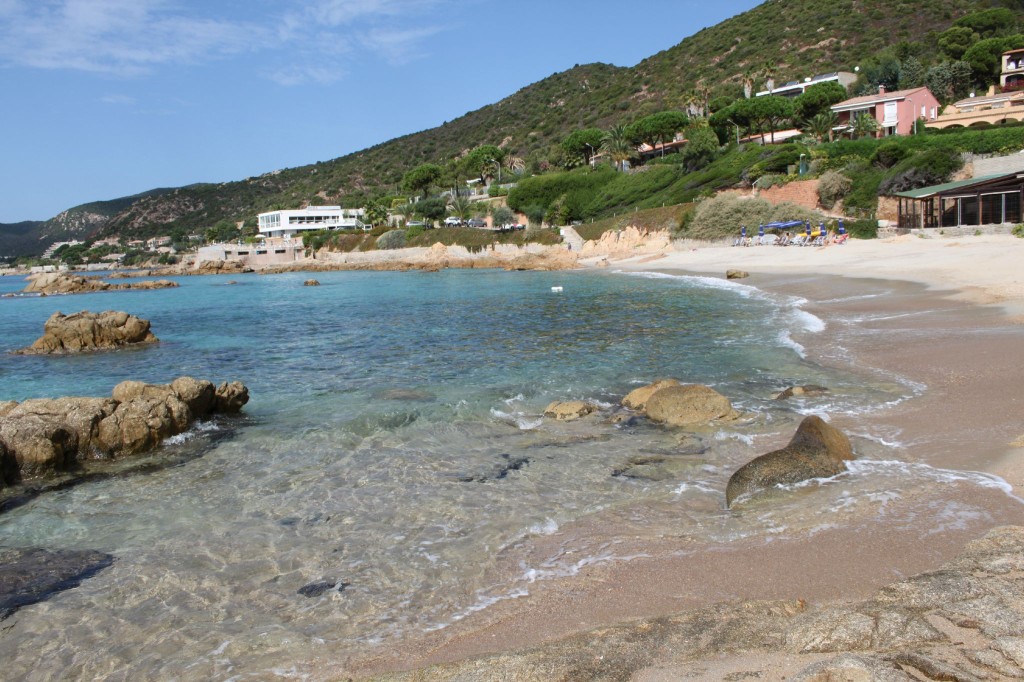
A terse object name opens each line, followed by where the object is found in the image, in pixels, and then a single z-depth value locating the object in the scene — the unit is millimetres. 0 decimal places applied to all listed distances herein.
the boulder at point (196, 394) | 11203
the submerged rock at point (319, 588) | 5637
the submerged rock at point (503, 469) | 8141
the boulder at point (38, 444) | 8961
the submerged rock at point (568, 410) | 10555
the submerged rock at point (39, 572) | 5727
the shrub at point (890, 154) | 49094
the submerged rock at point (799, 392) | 10836
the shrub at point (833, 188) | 49031
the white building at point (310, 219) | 119250
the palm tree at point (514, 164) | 107750
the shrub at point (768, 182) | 54550
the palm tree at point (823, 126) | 61906
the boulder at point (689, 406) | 9828
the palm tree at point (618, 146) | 84625
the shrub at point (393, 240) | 85500
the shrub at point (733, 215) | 49562
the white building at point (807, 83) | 80875
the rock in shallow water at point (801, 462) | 7062
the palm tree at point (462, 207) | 86188
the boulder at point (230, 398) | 11859
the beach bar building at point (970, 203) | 32375
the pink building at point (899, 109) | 62188
